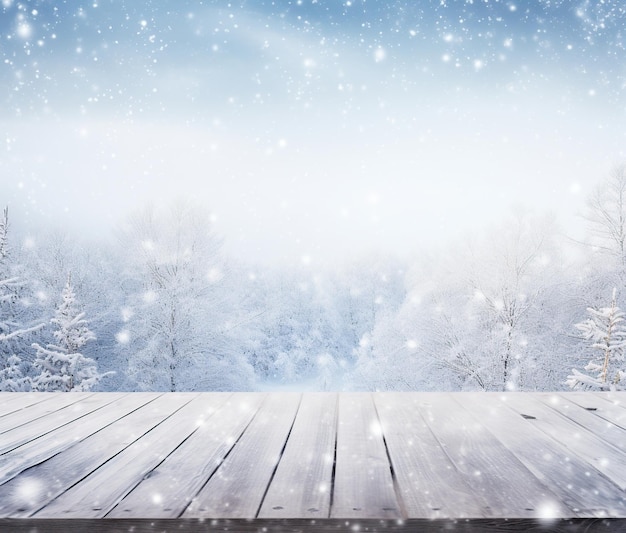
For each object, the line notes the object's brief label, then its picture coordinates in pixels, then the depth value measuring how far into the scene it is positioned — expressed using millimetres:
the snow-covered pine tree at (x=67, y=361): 9812
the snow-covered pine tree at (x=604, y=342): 6805
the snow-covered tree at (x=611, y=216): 11266
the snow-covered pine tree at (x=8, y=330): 10711
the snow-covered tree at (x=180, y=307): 12852
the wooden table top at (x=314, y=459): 1249
